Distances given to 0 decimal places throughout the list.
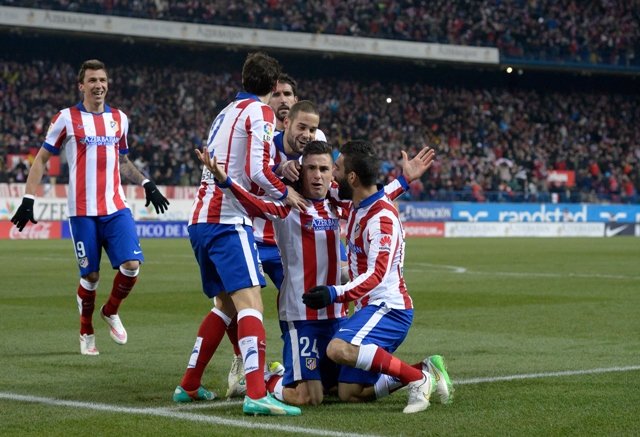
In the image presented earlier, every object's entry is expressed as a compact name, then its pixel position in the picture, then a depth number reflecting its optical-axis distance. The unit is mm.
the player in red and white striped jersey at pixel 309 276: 13492
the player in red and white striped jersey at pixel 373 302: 12781
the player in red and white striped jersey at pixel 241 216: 12680
